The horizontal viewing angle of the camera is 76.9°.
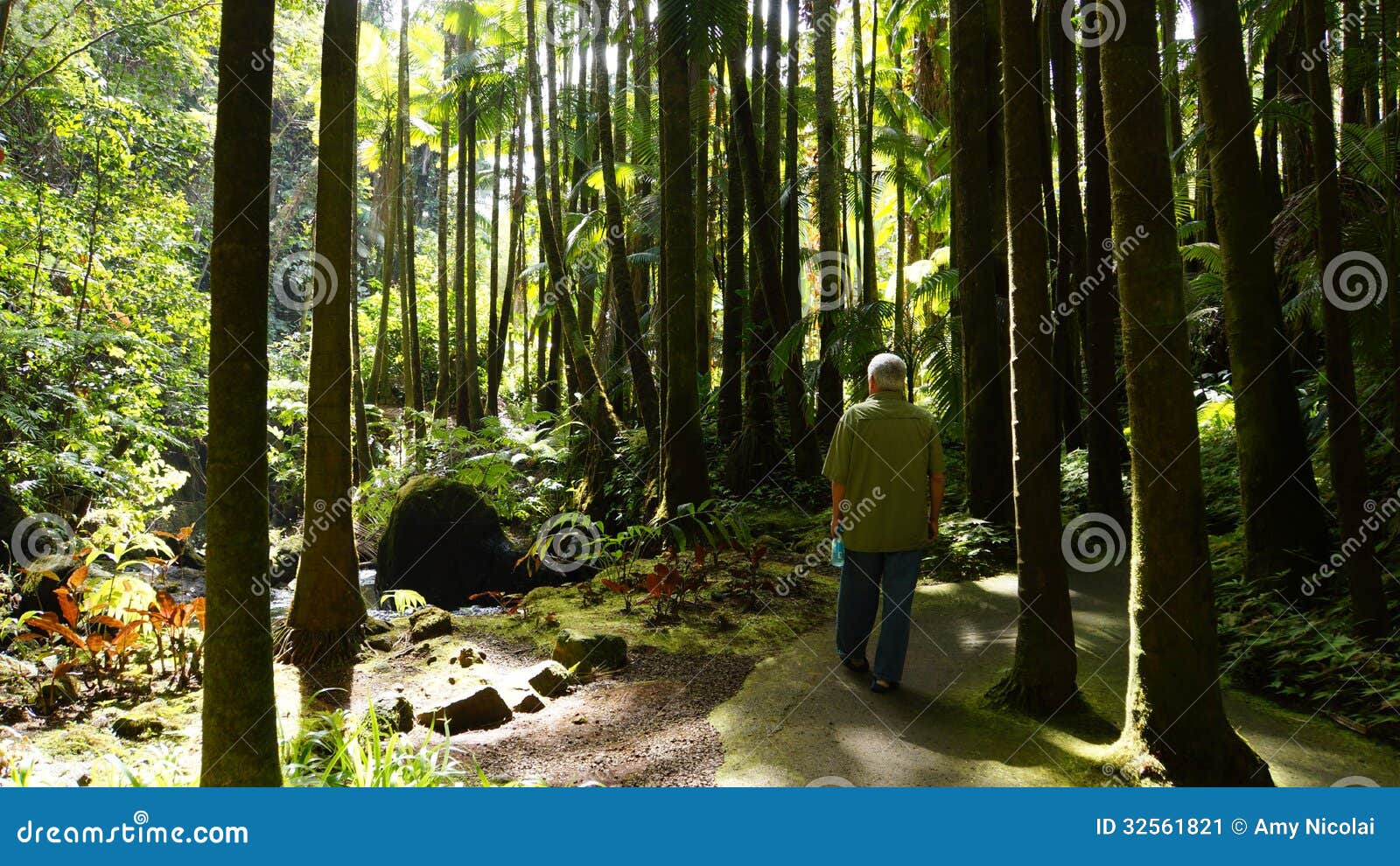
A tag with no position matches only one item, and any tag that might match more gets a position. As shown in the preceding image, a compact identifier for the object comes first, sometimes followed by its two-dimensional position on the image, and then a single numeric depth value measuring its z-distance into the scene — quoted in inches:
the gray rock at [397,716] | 187.6
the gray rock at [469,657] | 246.2
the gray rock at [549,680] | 221.5
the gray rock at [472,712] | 196.4
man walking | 206.7
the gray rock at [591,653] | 238.4
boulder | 427.5
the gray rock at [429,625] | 278.7
